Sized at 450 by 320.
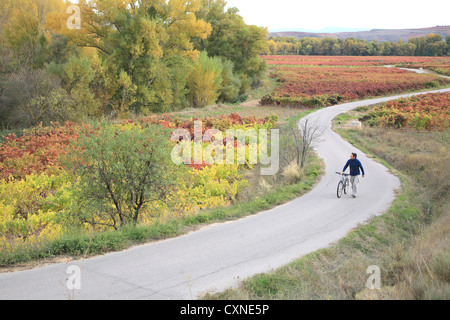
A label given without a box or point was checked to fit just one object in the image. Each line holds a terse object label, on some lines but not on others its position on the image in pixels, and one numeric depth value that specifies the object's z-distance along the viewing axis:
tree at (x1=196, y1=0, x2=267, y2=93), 54.00
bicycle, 15.16
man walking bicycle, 15.12
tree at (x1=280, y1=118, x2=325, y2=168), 19.11
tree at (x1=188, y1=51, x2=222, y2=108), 43.59
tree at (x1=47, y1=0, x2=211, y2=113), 33.94
